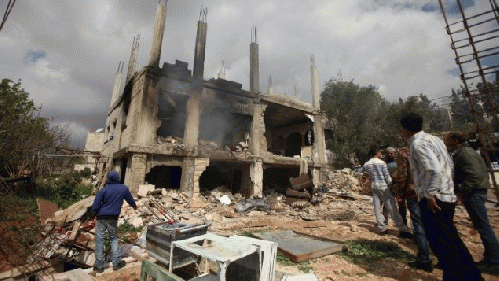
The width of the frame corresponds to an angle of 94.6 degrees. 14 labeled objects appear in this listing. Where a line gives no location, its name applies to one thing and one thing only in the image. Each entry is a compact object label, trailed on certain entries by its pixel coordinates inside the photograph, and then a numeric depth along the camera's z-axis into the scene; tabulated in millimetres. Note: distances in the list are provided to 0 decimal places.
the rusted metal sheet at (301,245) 3645
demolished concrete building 10883
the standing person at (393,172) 5055
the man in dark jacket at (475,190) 3016
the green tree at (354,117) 22000
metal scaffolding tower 4500
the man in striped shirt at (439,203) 2191
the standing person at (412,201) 3189
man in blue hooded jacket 3938
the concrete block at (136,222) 6793
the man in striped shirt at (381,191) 4703
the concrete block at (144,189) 9539
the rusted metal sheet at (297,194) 11234
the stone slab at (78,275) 3028
